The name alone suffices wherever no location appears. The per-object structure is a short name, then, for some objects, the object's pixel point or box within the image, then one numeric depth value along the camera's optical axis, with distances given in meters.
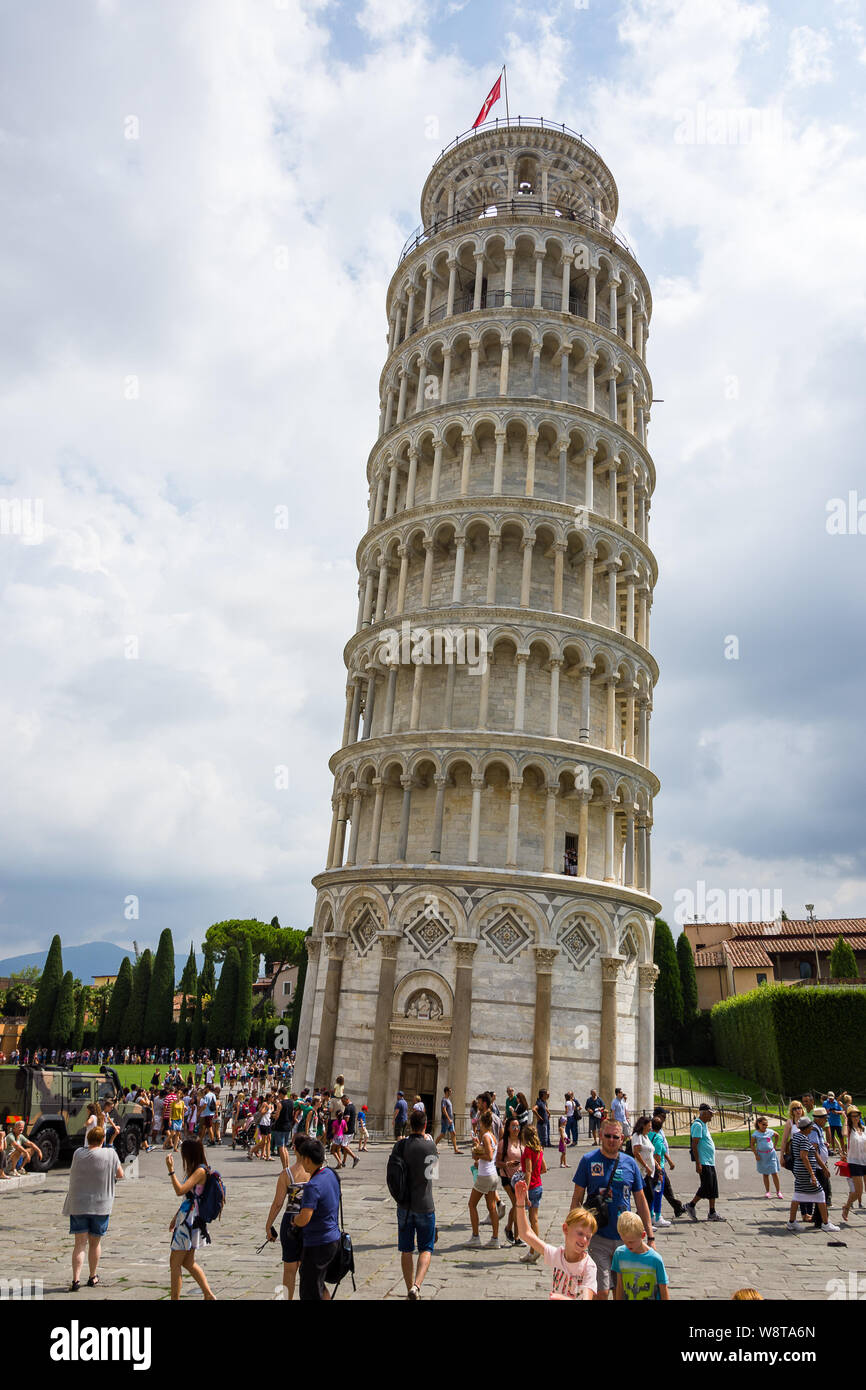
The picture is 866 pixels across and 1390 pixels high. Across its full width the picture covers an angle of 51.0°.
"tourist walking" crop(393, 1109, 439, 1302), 9.89
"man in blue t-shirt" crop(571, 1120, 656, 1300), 8.73
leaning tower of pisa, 29.86
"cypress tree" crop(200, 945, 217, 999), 95.38
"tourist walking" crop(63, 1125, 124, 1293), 10.36
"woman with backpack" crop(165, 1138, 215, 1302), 9.25
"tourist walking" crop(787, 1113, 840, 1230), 15.15
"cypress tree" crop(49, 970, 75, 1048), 74.19
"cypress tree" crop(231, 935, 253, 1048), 76.12
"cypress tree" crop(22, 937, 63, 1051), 74.00
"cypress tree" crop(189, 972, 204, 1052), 76.75
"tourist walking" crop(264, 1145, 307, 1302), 8.55
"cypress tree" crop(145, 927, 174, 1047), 76.44
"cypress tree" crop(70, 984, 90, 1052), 77.30
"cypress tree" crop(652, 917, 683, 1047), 58.75
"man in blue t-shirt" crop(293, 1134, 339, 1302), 7.96
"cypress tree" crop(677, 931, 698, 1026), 60.38
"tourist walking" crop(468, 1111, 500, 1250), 13.39
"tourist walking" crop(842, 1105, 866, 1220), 16.91
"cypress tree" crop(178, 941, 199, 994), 90.00
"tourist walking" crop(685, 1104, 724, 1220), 16.19
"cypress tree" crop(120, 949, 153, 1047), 76.38
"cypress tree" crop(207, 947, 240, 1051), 75.69
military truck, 21.00
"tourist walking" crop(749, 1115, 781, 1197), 18.50
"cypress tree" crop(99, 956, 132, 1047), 77.00
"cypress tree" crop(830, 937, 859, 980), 57.09
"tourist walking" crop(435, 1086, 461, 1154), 24.86
